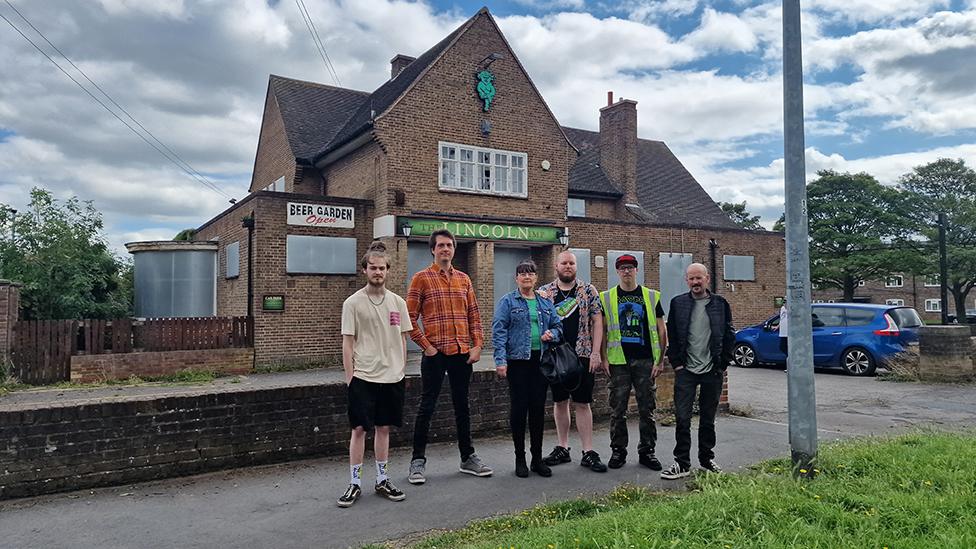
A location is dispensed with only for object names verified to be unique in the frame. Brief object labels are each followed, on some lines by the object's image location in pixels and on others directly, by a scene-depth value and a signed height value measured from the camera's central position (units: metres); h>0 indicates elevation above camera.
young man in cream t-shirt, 5.02 -0.55
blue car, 14.17 -0.94
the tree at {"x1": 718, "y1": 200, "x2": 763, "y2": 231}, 53.78 +6.56
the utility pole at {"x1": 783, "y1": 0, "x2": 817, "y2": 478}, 4.97 +0.17
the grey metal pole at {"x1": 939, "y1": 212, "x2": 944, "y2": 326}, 20.49 +0.62
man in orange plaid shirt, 5.52 -0.37
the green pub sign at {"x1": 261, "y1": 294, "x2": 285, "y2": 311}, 16.41 -0.18
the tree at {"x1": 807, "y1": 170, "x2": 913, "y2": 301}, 38.59 +4.02
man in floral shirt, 5.90 -0.37
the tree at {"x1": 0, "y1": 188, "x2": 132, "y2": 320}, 18.80 +0.95
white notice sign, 17.00 +2.13
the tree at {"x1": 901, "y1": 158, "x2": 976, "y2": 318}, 39.50 +5.18
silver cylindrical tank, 18.94 +0.52
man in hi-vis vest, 5.94 -0.55
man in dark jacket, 5.74 -0.56
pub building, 16.98 +2.44
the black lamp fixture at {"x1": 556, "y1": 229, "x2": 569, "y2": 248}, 20.45 +1.81
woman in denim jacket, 5.58 -0.49
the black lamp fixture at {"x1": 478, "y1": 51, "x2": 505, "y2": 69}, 19.39 +7.08
